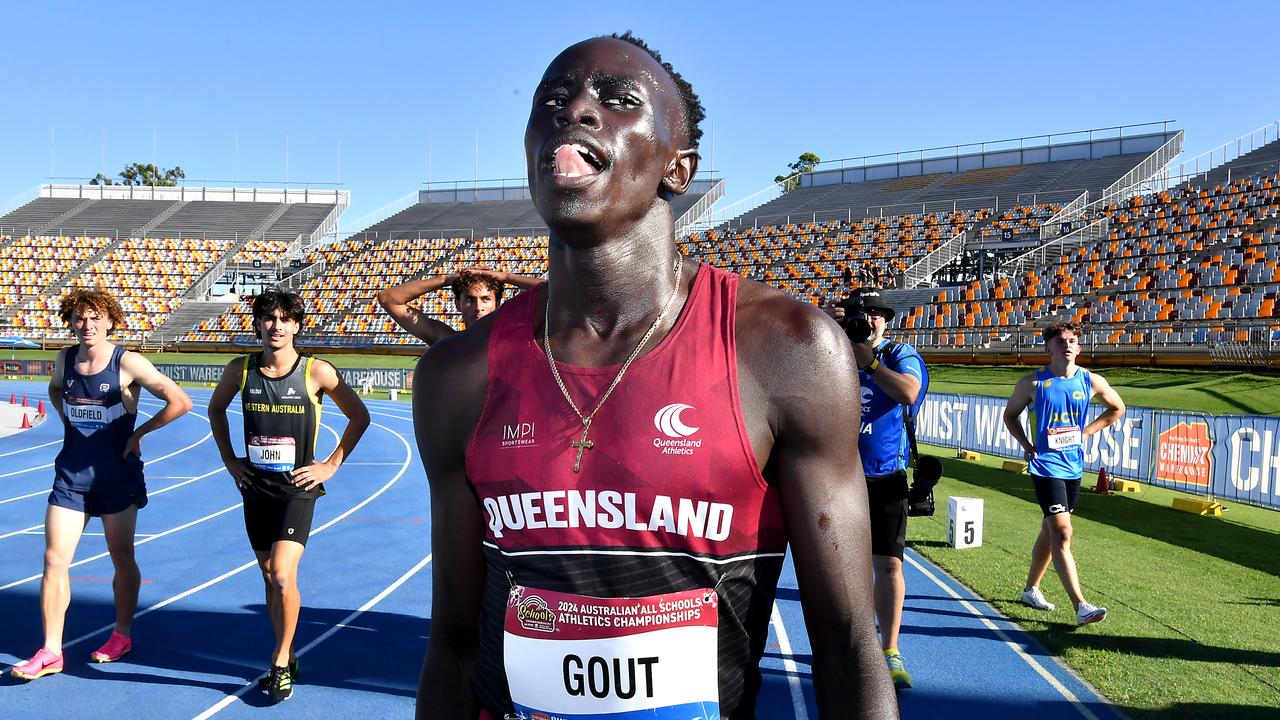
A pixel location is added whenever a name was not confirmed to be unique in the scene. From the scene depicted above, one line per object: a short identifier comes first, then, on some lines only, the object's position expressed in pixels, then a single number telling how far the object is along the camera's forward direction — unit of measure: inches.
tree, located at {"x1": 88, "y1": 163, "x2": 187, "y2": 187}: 3585.1
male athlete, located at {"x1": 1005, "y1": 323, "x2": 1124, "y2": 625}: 270.2
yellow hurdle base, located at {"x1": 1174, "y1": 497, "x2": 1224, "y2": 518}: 453.1
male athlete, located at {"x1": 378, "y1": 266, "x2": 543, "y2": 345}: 217.8
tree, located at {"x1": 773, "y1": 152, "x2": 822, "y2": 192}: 3090.6
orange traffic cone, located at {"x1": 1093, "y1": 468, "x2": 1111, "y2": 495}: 522.6
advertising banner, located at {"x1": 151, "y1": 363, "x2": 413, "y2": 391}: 1353.3
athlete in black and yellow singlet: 222.5
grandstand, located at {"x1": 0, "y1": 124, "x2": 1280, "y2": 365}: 1108.5
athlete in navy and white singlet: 231.3
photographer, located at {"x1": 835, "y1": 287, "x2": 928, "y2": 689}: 214.5
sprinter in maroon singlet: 51.2
